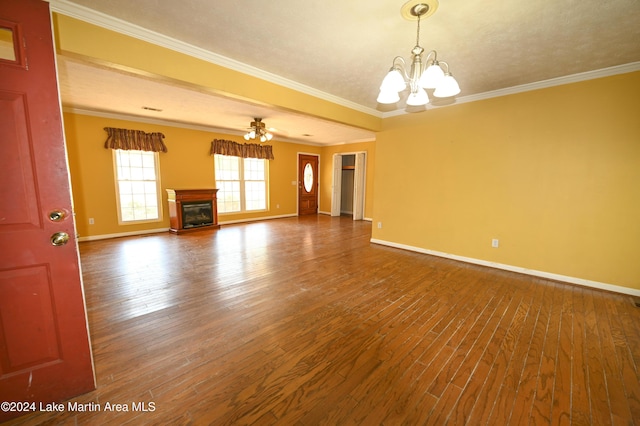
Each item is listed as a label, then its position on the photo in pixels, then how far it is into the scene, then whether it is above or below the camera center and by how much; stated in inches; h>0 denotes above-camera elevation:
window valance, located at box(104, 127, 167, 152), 197.5 +29.3
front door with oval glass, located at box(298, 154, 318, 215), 335.3 -5.9
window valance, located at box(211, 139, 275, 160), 254.3 +31.0
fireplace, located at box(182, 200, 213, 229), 229.0 -33.4
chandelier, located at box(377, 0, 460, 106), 68.7 +28.6
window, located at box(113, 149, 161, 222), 210.2 -7.3
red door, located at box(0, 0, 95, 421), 50.8 -11.6
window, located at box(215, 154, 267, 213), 269.7 -5.2
